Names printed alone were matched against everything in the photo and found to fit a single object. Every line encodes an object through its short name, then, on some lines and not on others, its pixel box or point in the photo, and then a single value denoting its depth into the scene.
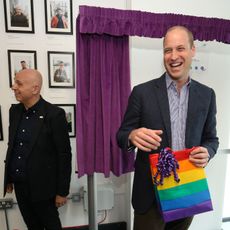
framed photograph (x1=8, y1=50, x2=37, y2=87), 1.74
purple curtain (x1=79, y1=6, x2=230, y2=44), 1.41
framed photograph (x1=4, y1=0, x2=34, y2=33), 1.69
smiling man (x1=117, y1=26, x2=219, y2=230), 1.02
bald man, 1.40
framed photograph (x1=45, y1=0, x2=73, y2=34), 1.74
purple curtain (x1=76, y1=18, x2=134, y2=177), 1.50
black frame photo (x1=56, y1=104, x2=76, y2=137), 1.86
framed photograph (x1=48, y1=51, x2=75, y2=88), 1.79
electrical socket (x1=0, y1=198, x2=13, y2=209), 1.87
